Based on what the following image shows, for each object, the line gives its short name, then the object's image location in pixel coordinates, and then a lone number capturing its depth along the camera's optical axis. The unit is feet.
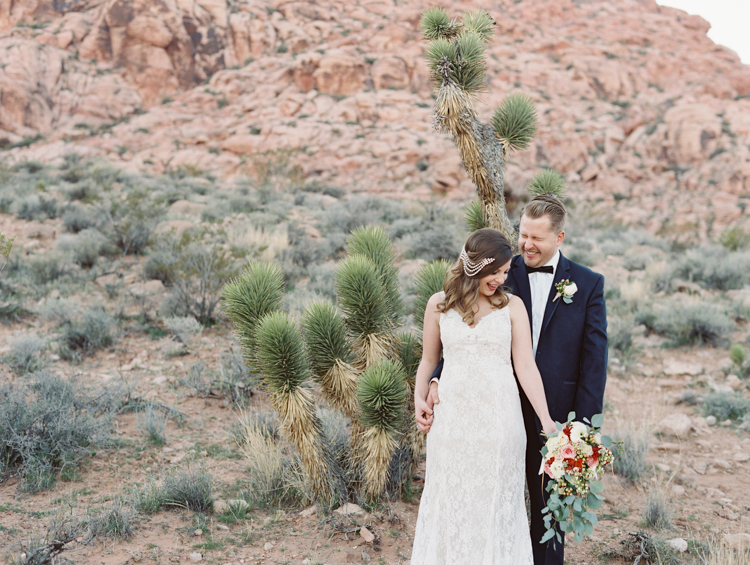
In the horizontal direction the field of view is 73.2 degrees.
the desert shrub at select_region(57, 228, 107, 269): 29.50
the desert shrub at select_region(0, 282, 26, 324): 22.16
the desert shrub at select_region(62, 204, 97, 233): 34.35
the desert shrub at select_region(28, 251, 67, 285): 26.84
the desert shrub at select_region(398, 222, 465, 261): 33.63
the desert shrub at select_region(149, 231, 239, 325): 24.20
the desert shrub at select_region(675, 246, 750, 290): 33.50
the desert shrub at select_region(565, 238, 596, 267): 36.50
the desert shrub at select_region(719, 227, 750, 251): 44.14
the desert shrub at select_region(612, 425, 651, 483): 14.51
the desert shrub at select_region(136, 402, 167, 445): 15.19
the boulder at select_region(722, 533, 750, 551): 10.83
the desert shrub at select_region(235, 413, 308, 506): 12.64
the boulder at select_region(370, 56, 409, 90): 102.78
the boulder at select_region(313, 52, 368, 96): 101.65
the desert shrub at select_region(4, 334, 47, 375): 17.84
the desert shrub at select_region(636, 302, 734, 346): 24.44
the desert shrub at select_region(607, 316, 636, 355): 24.21
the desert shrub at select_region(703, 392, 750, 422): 18.53
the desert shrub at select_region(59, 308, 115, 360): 20.39
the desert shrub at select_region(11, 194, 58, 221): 35.09
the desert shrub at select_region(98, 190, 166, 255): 31.40
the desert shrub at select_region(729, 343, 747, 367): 21.53
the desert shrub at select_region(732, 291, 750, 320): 27.20
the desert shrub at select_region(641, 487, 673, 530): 11.90
